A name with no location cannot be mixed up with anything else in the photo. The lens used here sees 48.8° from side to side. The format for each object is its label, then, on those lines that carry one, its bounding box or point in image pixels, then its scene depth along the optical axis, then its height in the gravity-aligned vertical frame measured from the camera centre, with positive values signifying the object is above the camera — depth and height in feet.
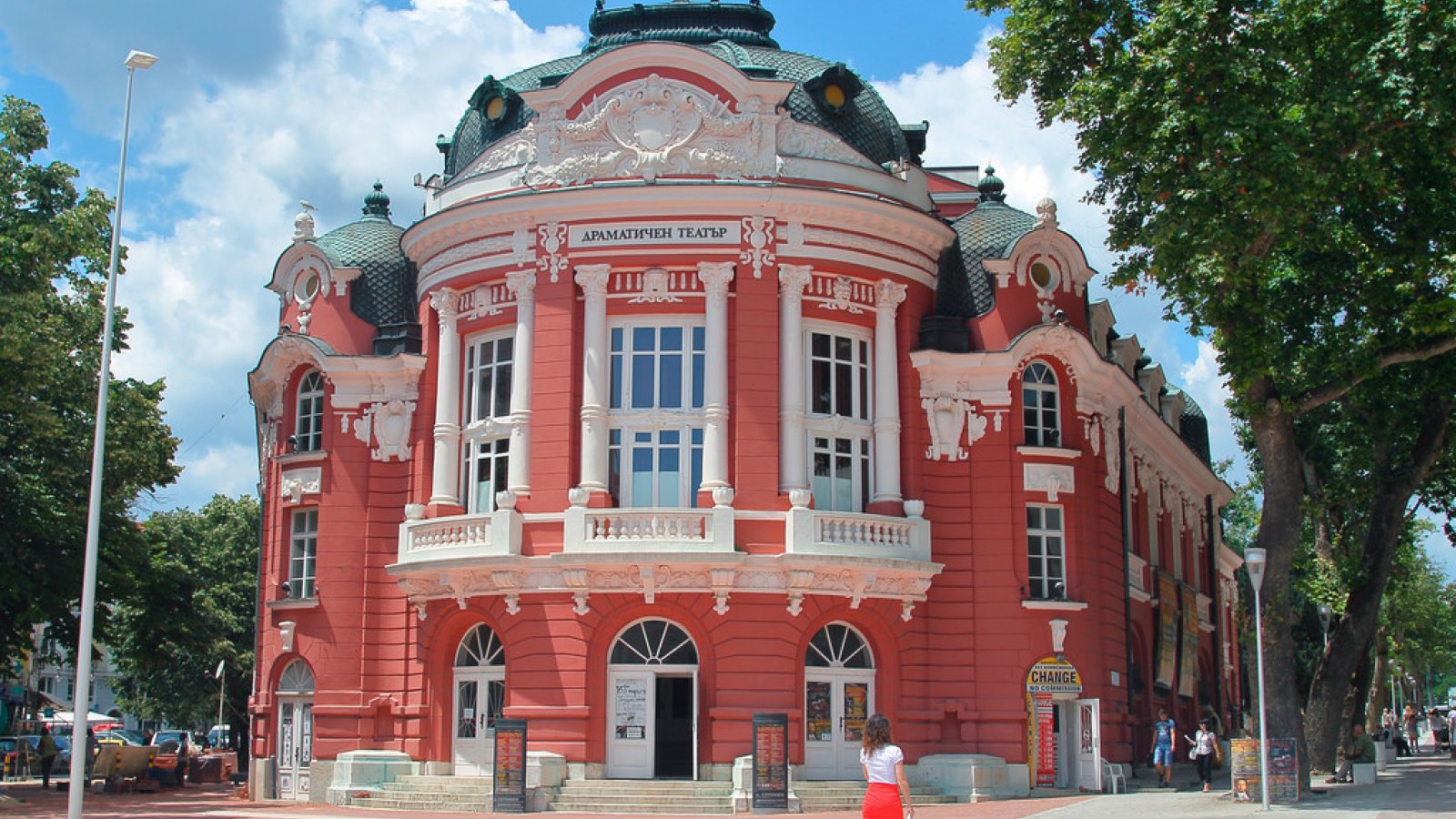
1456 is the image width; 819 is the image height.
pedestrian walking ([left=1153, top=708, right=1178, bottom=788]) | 110.93 -3.88
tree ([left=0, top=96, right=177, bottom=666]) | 97.14 +18.89
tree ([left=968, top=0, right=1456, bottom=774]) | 88.53 +29.87
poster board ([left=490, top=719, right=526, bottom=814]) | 95.30 -4.77
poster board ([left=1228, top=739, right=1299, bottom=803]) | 89.81 -4.46
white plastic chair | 108.17 -5.96
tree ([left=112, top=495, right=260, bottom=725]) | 136.98 +6.47
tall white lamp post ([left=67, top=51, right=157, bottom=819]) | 71.82 +6.61
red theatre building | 102.53 +14.87
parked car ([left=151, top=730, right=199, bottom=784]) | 130.52 -5.77
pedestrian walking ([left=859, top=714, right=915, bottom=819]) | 46.47 -2.70
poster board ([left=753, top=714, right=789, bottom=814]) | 94.07 -4.52
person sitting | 117.39 -5.30
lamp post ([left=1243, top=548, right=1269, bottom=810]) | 86.02 +3.59
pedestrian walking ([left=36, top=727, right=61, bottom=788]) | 134.72 -5.72
